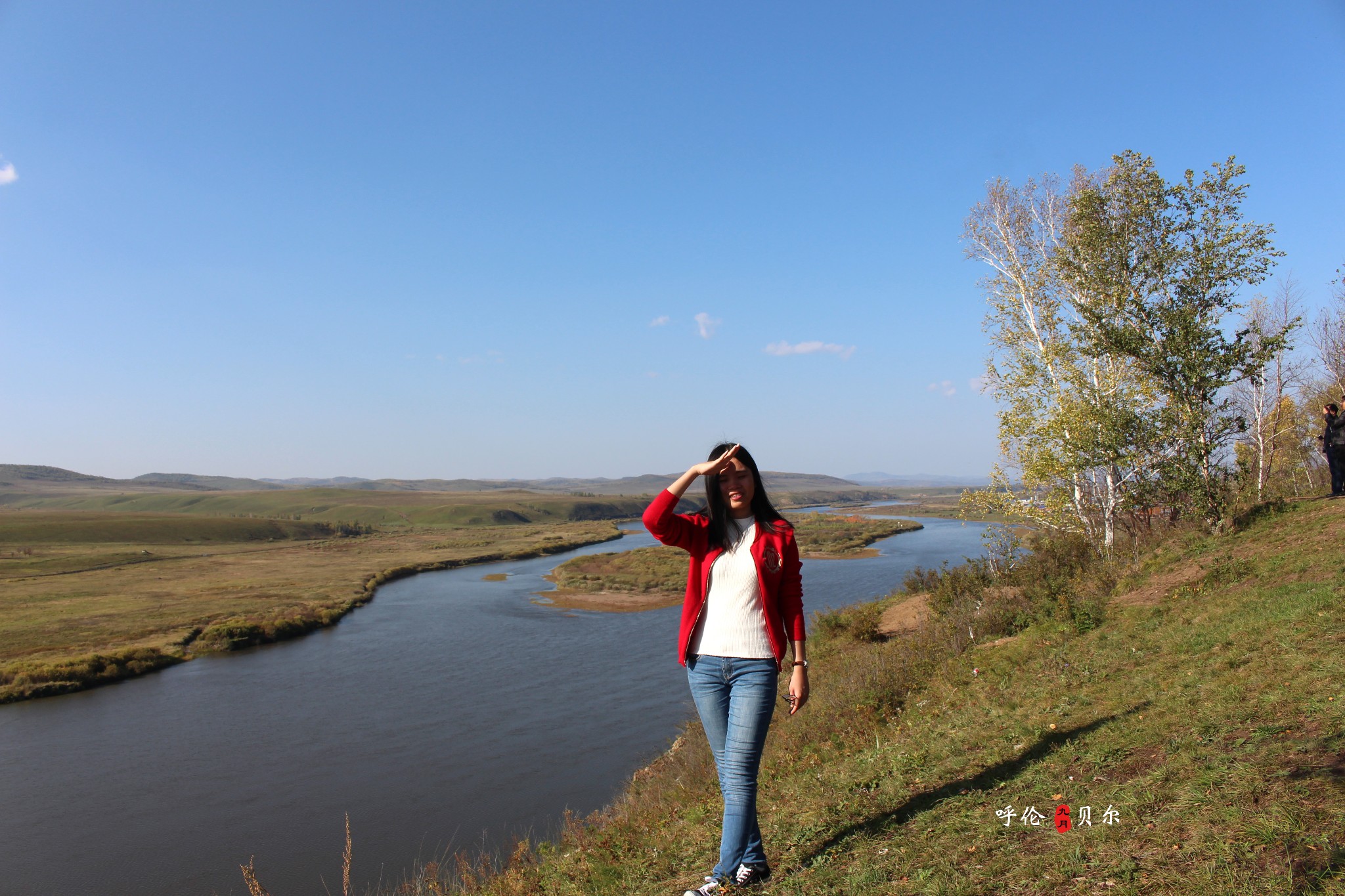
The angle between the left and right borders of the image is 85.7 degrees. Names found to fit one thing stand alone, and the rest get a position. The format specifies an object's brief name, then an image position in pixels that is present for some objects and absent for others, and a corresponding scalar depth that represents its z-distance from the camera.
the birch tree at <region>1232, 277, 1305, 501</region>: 21.05
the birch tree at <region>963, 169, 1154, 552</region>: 14.36
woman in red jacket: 3.92
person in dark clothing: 14.00
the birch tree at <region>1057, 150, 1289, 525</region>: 13.52
